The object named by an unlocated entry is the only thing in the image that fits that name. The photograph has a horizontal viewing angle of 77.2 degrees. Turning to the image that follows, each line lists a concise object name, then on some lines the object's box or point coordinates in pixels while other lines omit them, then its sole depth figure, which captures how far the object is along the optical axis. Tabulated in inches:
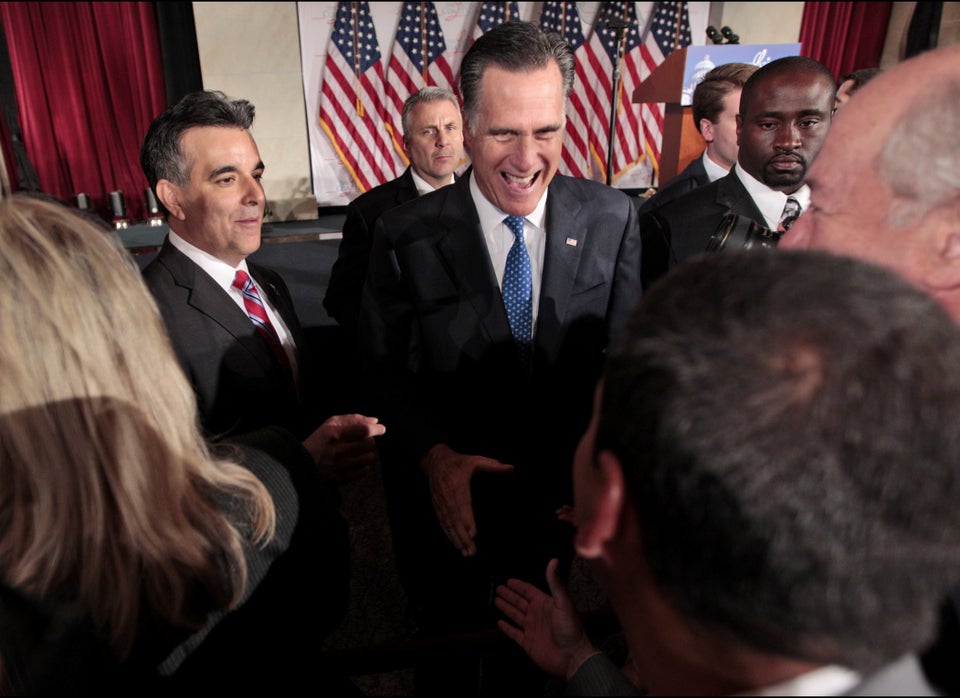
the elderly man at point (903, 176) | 35.0
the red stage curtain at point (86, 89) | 265.9
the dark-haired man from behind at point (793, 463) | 17.6
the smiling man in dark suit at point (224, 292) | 62.1
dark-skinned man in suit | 83.7
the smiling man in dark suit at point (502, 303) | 58.9
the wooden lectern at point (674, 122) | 184.2
